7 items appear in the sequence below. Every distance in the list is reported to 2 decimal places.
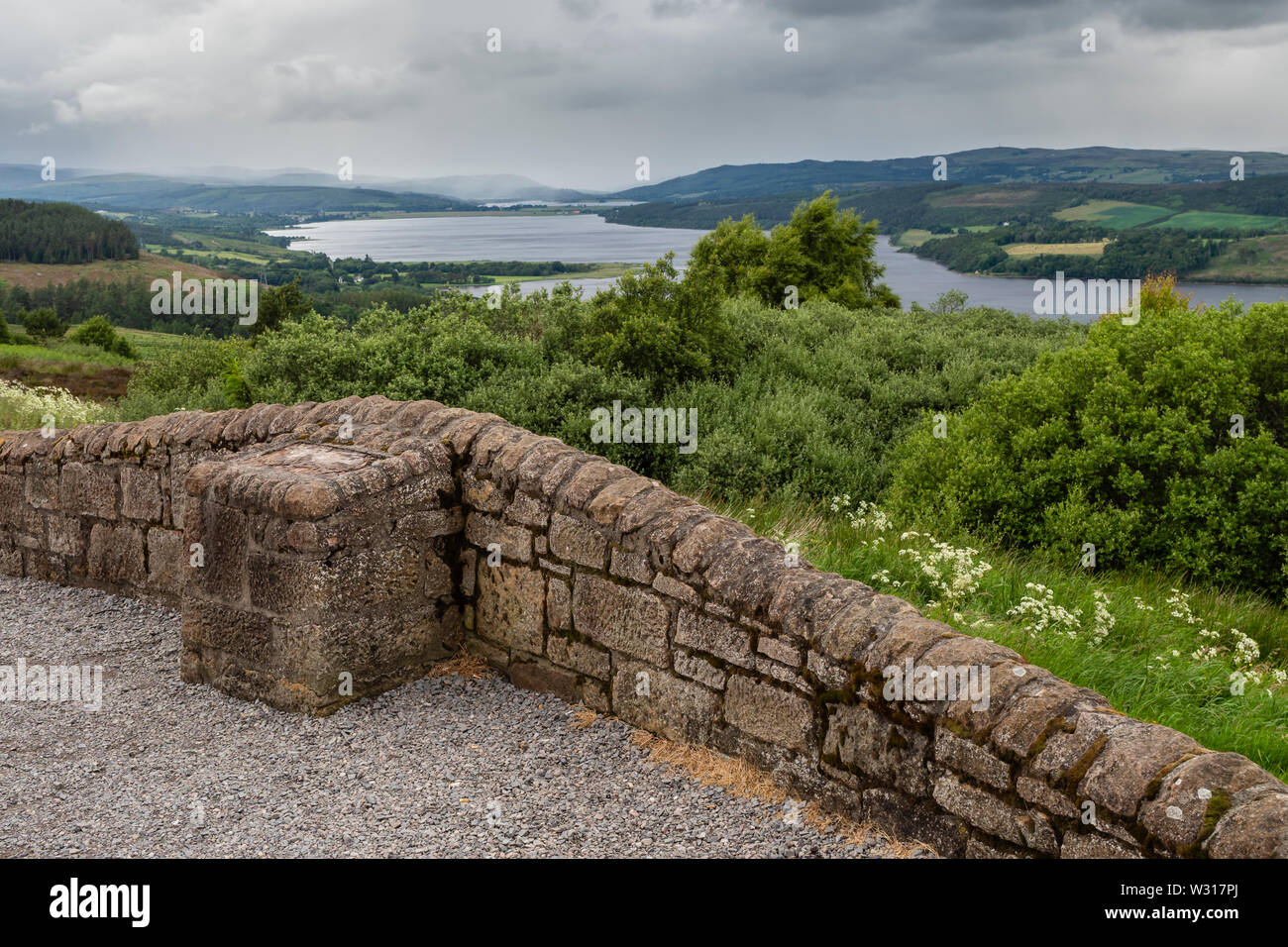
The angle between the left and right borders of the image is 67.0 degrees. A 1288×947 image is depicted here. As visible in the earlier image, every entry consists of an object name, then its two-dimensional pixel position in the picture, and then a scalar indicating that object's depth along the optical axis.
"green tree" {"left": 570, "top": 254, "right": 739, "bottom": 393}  12.86
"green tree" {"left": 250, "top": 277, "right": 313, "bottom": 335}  35.16
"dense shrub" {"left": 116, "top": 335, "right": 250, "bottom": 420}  15.75
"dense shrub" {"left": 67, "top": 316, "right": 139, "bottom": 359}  56.12
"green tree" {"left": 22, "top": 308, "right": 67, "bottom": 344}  58.16
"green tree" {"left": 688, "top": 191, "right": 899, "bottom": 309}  29.31
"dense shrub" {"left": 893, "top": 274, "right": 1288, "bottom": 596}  9.09
